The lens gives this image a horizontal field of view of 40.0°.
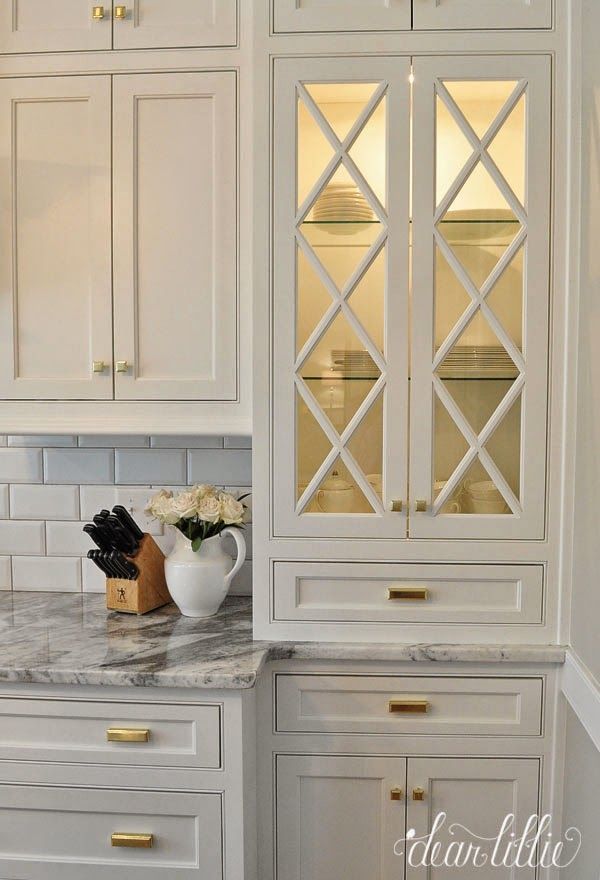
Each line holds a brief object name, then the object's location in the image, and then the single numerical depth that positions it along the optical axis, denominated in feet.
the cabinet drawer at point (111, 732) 5.95
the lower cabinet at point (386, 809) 6.37
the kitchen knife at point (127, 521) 7.22
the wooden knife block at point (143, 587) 7.18
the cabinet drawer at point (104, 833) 5.98
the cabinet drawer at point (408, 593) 6.35
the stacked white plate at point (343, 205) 6.28
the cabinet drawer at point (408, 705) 6.35
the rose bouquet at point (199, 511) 6.84
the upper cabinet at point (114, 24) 6.68
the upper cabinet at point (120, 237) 6.74
